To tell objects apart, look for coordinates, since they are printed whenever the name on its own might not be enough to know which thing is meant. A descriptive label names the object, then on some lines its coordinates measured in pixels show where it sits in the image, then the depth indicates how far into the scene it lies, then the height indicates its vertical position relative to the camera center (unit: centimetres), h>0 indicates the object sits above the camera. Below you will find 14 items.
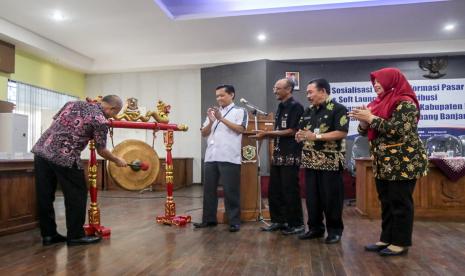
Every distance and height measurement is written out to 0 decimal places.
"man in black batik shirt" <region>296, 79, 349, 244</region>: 270 -9
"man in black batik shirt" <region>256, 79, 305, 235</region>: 306 -16
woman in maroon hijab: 231 -2
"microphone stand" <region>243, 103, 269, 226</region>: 357 -38
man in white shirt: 331 -9
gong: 316 -18
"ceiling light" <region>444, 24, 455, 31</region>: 615 +195
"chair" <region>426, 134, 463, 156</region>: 657 +2
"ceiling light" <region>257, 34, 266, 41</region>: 665 +195
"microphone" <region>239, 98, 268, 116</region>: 341 +34
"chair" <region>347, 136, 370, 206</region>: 604 -4
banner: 710 +73
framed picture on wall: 759 +140
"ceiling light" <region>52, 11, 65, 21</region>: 564 +200
